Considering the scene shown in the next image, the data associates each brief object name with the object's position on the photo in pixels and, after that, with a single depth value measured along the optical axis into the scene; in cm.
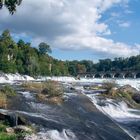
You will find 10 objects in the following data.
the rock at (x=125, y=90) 1982
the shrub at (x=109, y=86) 1978
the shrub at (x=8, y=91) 1722
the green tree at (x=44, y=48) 8090
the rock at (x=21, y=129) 1033
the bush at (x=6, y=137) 893
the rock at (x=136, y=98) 1901
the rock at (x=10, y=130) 1008
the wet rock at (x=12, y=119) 1131
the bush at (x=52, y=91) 1671
